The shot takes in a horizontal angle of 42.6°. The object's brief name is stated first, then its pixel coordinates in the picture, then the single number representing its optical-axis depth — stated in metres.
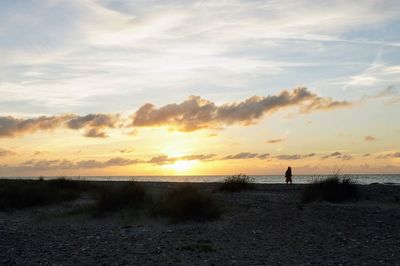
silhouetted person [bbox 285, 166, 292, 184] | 46.75
